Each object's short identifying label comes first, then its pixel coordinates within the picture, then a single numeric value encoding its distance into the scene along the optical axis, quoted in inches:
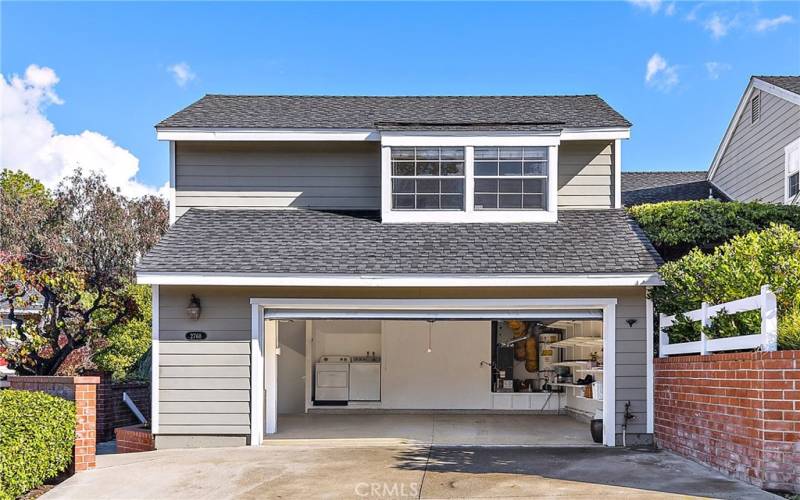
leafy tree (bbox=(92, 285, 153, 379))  558.3
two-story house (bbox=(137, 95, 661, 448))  401.4
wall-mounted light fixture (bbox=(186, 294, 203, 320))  404.5
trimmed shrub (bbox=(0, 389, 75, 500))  299.1
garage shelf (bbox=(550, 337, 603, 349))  503.2
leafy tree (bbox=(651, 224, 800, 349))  308.5
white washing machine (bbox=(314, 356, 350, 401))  617.0
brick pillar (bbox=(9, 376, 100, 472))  342.6
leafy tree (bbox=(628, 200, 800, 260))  474.9
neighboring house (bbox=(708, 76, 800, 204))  541.0
